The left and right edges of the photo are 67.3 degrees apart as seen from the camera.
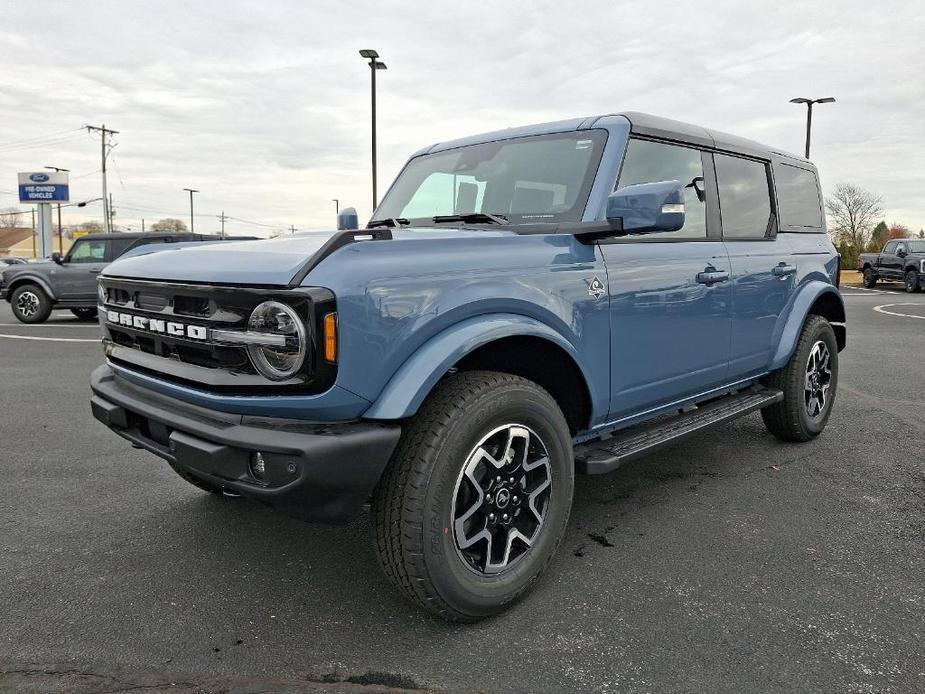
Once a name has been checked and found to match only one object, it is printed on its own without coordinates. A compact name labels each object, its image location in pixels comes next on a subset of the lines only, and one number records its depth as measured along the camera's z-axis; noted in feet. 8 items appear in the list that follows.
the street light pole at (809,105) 90.53
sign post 195.72
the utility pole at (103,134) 185.26
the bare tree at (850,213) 192.65
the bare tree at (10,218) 376.27
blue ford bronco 7.07
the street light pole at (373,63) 61.52
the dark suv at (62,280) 45.03
